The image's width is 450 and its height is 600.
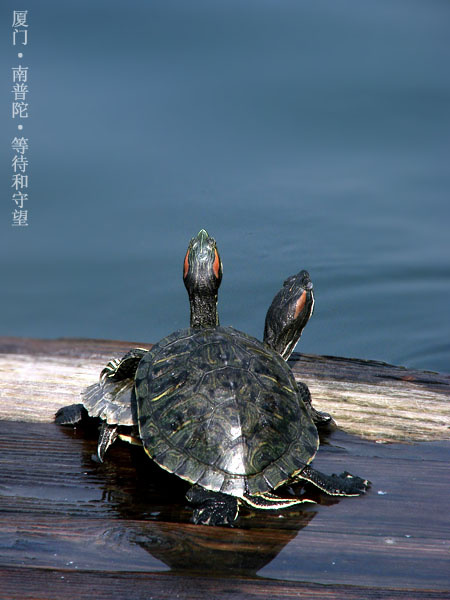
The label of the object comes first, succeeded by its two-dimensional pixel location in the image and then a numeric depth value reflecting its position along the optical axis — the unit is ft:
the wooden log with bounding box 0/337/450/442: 21.45
